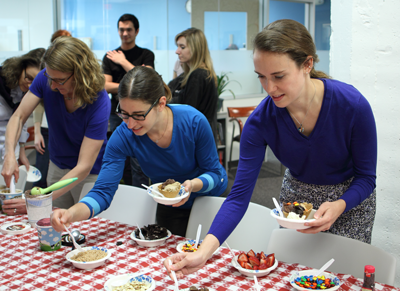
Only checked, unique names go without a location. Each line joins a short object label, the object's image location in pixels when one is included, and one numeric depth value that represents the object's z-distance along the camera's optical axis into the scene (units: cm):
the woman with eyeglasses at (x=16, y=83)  245
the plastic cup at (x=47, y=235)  148
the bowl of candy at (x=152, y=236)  151
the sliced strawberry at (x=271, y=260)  129
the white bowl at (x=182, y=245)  146
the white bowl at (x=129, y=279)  118
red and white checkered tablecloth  122
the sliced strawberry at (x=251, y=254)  132
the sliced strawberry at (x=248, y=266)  127
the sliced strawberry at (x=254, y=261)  128
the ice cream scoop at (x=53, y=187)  155
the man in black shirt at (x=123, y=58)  335
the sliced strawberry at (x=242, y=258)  130
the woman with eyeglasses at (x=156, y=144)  166
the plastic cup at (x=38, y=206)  159
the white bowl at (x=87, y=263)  132
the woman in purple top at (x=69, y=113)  188
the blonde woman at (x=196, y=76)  293
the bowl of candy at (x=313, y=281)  114
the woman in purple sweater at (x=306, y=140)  124
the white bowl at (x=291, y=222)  117
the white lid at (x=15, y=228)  166
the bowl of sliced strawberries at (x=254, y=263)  124
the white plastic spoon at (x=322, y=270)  121
